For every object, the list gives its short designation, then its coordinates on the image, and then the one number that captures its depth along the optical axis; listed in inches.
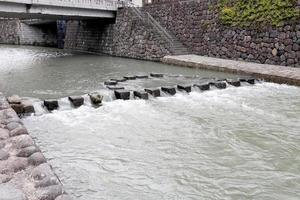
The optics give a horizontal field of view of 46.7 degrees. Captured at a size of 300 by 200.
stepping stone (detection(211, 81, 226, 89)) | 441.9
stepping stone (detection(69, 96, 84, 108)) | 338.6
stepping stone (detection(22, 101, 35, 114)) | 308.5
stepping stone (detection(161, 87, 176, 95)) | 402.0
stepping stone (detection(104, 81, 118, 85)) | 463.5
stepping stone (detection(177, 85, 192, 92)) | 413.8
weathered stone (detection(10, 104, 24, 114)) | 301.9
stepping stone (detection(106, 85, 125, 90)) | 414.6
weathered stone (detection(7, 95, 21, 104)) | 304.9
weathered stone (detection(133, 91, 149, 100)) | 377.4
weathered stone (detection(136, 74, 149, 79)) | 523.5
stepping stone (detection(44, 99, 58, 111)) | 326.3
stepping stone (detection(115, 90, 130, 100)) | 372.2
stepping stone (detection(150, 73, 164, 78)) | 537.6
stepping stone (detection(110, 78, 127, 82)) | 488.3
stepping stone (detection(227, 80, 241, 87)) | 456.4
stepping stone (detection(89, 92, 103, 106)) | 351.3
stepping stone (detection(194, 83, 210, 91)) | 426.6
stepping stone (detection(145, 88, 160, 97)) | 390.0
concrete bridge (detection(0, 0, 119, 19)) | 700.0
